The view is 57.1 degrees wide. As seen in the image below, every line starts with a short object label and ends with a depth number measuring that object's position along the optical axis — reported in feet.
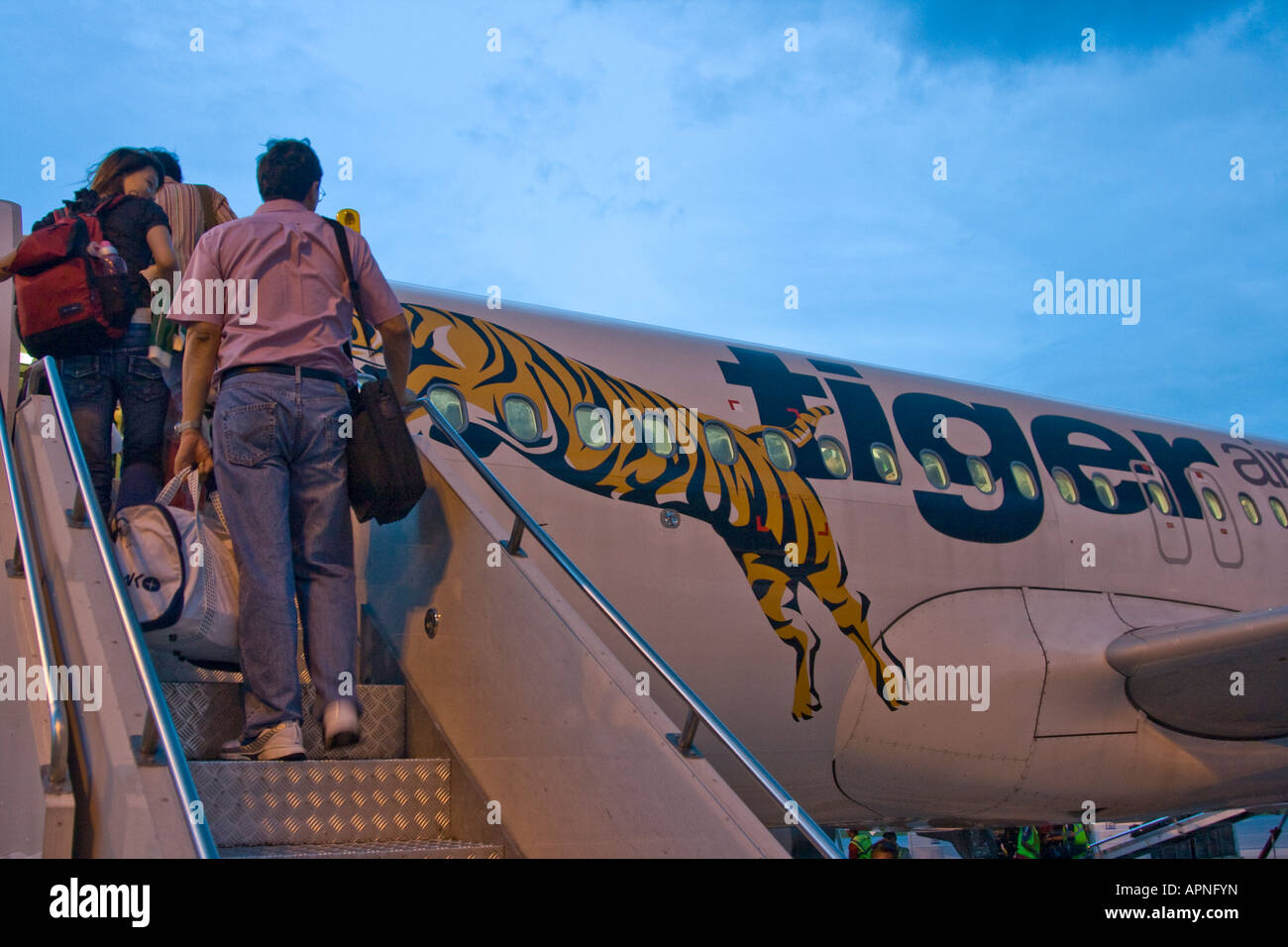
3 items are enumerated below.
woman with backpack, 14.19
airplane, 21.31
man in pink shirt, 11.18
